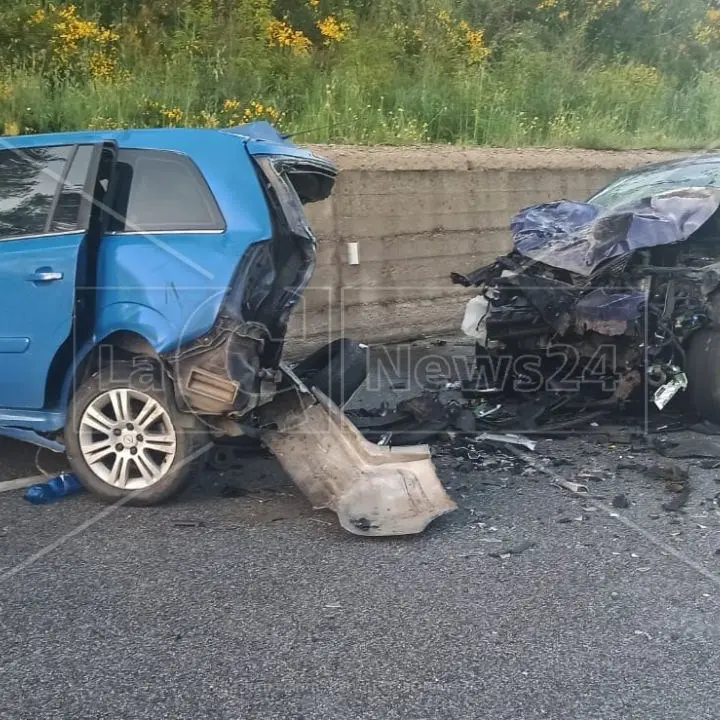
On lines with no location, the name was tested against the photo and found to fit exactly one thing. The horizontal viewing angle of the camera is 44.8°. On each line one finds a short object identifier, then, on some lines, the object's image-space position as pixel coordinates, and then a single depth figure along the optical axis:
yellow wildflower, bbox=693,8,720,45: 20.61
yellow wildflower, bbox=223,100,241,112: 11.55
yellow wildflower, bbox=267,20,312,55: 13.87
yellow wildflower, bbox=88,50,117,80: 11.88
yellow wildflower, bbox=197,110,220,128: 10.88
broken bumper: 4.37
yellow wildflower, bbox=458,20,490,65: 16.08
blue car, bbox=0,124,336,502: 4.55
